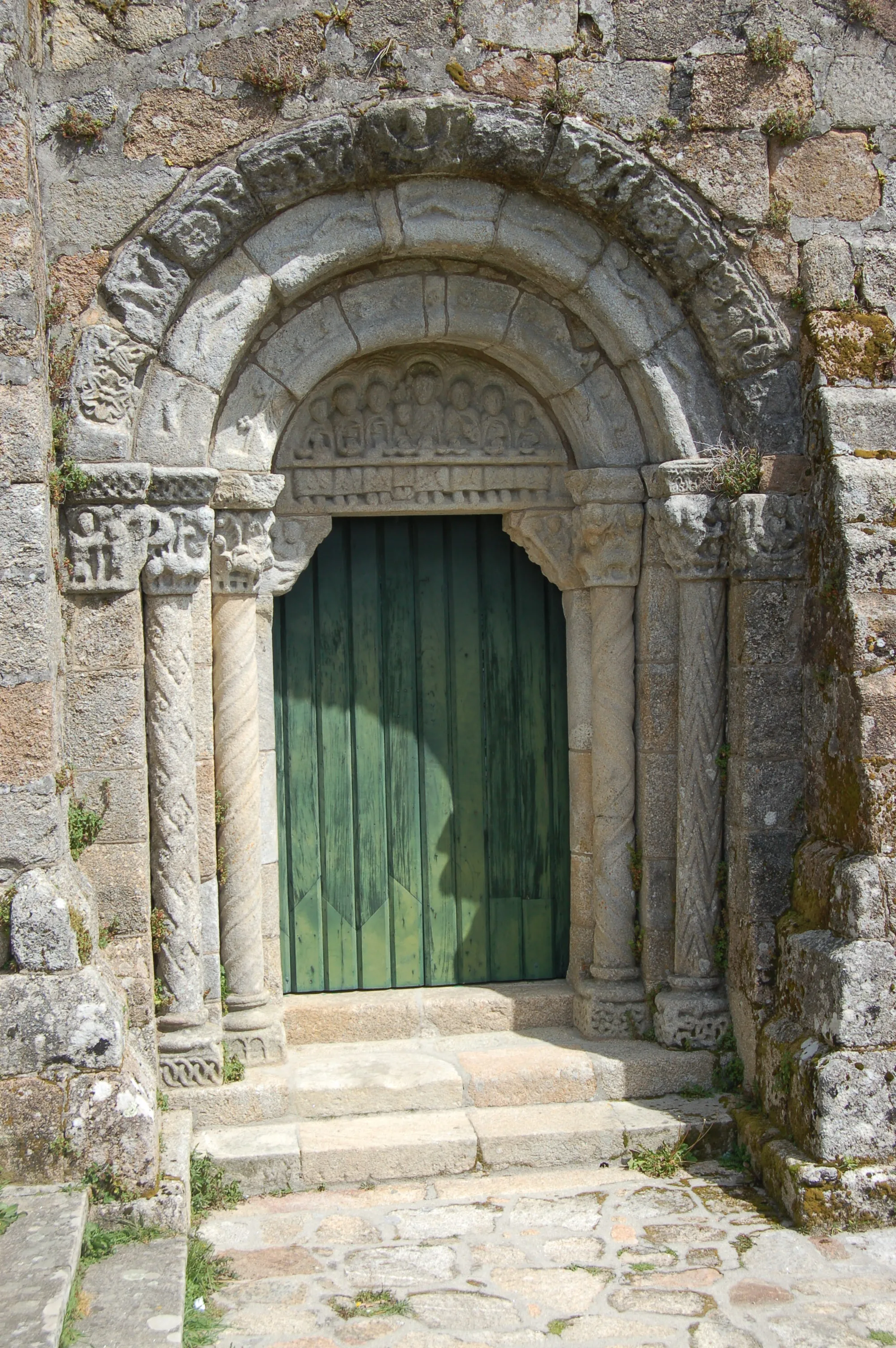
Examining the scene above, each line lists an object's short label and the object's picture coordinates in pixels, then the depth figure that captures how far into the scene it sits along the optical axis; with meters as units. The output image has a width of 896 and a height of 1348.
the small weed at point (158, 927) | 4.91
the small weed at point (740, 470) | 5.12
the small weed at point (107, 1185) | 4.12
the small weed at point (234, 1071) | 5.03
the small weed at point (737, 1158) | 4.93
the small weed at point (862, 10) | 5.03
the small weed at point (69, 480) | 4.64
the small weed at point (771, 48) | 4.98
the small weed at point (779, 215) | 5.03
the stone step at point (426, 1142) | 4.80
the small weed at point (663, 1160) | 4.91
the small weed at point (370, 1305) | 4.04
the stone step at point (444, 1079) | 4.99
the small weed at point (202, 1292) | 3.86
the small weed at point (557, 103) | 4.86
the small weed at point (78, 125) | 4.66
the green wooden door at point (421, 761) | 5.63
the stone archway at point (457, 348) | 4.79
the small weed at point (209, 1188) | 4.66
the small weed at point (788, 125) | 5.00
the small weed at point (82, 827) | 4.71
